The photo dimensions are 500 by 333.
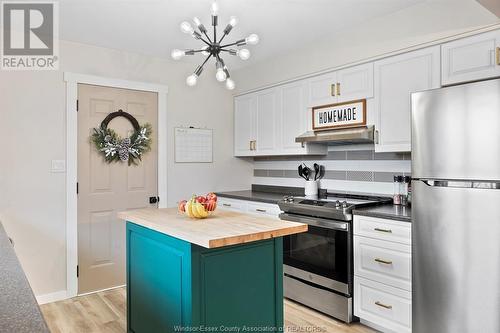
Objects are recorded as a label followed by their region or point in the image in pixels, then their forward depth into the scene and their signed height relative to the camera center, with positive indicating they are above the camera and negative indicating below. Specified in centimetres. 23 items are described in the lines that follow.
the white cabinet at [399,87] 268 +62
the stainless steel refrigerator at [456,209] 194 -24
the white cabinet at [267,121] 402 +53
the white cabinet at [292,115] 371 +55
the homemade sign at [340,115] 315 +49
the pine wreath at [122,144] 356 +25
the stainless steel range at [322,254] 282 -73
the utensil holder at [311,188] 381 -22
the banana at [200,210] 223 -26
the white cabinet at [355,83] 308 +75
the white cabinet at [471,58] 235 +74
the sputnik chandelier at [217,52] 217 +75
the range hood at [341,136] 304 +28
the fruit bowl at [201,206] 224 -24
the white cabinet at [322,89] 339 +76
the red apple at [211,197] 232 -19
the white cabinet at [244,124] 434 +54
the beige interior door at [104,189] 351 -21
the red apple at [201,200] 228 -20
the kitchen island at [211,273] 182 -58
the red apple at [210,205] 228 -24
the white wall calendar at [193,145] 414 +27
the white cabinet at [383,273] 248 -77
